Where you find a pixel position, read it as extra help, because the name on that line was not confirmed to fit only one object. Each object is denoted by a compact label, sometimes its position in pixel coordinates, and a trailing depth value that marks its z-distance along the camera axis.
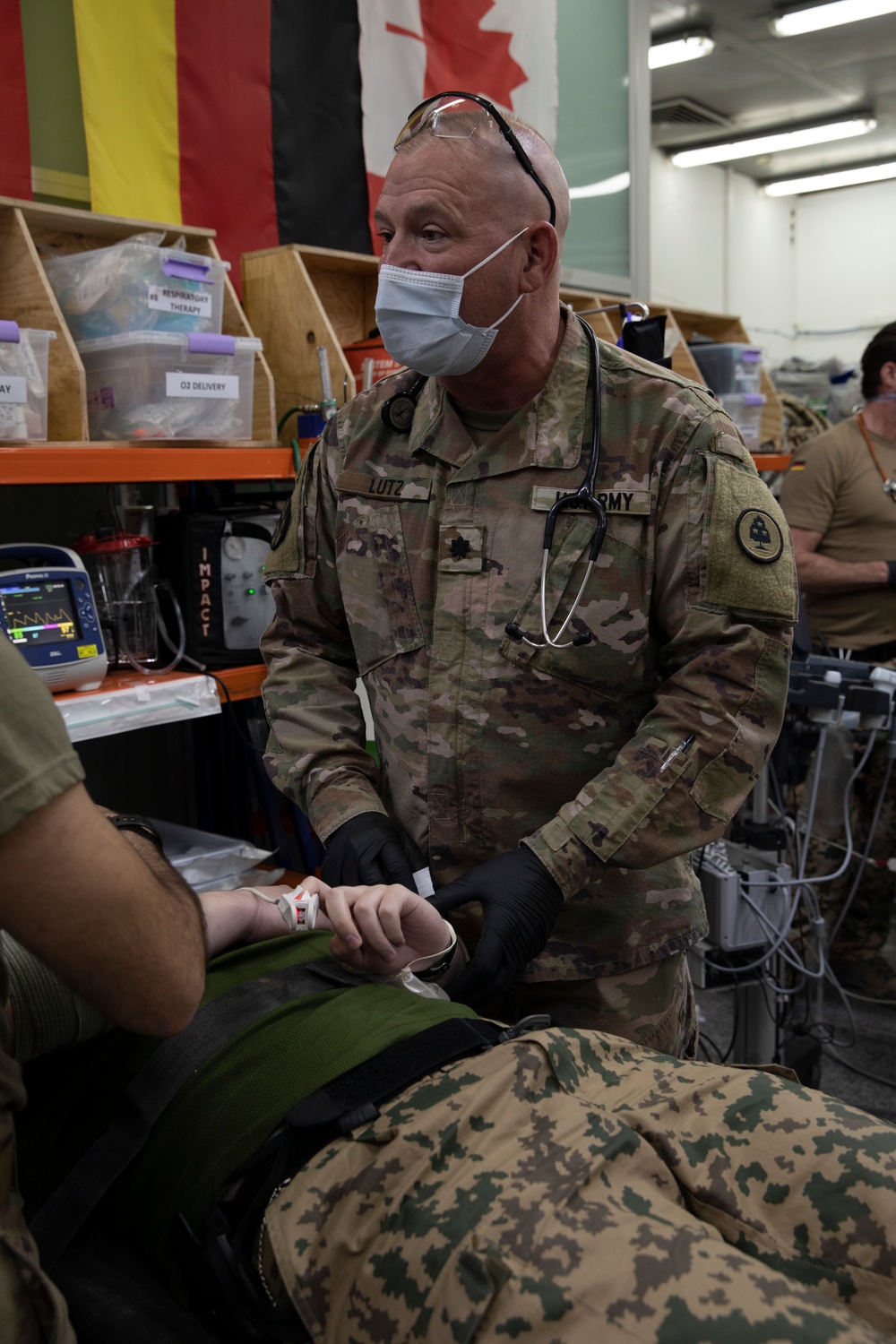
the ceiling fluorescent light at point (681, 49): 7.34
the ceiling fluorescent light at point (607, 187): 4.79
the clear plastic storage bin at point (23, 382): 2.19
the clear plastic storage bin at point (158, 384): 2.50
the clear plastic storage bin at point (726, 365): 4.66
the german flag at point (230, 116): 3.09
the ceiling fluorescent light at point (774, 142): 9.48
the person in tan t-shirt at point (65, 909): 0.79
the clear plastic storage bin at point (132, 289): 2.46
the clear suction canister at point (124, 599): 2.64
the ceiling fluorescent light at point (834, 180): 11.07
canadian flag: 3.82
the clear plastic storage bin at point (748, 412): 4.62
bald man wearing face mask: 1.41
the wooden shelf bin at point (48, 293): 2.38
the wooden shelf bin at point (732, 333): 5.04
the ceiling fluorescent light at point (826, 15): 6.77
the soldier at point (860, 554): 3.46
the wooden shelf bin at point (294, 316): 3.05
